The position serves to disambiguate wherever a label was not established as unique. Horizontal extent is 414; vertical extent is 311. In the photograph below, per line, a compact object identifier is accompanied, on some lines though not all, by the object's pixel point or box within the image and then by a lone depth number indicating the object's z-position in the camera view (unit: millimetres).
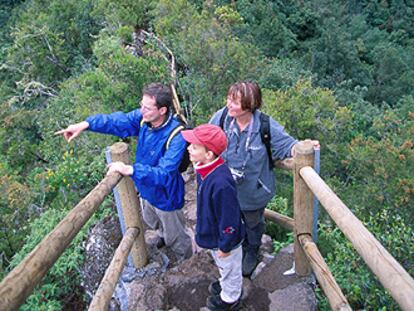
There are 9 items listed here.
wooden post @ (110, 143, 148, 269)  2893
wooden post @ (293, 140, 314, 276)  2770
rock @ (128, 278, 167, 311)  3109
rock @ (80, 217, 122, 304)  4066
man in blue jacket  2883
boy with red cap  2486
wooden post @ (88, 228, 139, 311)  2389
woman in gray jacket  2822
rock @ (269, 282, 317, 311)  2961
